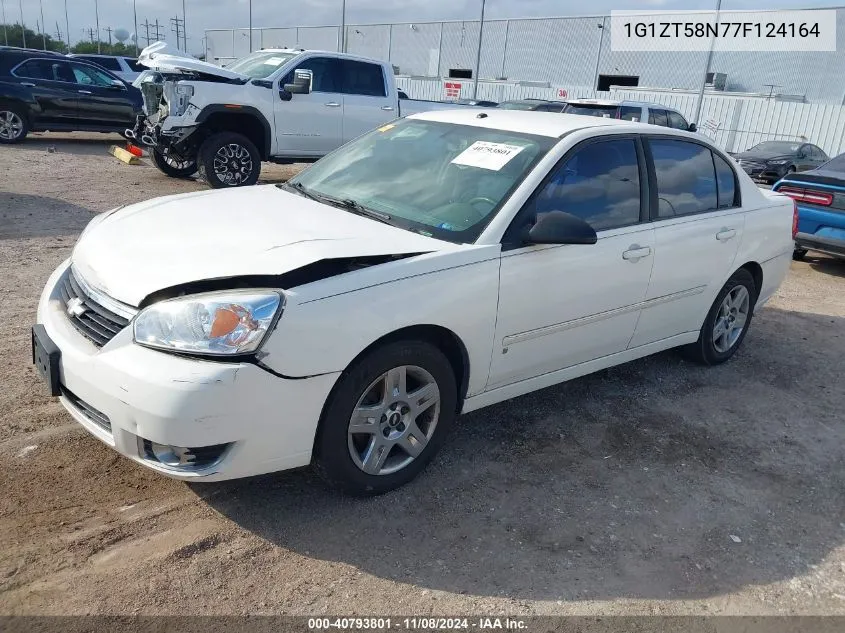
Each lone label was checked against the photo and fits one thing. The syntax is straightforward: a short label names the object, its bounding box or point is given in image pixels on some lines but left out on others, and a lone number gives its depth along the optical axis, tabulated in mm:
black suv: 13891
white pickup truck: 9914
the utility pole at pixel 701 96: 25156
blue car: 8180
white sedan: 2730
